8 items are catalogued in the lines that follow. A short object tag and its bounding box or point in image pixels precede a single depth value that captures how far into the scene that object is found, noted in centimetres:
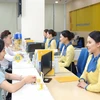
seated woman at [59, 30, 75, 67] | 345
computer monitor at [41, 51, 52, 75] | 232
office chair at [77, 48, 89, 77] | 323
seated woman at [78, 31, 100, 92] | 204
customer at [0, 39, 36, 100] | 166
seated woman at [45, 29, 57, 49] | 584
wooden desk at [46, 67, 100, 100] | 182
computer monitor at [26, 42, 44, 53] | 424
